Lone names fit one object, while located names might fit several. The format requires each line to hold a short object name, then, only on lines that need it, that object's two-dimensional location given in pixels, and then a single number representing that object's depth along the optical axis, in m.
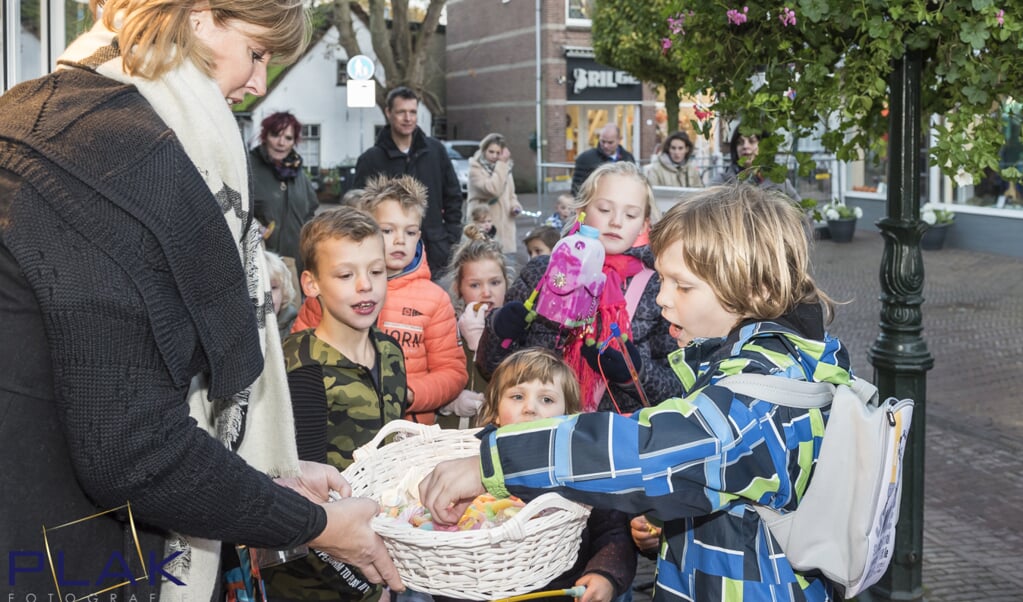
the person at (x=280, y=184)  7.16
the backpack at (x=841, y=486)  1.95
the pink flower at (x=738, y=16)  3.70
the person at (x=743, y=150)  6.93
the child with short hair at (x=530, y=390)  3.22
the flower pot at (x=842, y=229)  17.08
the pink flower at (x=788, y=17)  3.54
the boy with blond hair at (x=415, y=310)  4.10
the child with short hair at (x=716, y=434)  1.85
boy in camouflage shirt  2.93
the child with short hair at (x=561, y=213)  4.20
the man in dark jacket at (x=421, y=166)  7.40
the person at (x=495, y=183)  11.04
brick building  33.56
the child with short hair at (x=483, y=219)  9.36
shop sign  33.62
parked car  28.50
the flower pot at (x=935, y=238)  15.94
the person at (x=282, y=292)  4.82
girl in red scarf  3.50
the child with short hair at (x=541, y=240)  5.83
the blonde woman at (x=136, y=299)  1.53
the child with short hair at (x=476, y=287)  4.91
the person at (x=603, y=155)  10.89
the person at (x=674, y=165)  11.02
